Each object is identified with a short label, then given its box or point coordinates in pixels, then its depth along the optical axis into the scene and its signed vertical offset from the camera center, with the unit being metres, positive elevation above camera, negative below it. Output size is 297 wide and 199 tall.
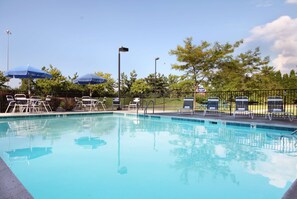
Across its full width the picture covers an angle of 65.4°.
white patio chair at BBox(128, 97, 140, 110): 14.07 -0.37
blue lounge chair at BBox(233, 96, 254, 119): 8.69 -0.17
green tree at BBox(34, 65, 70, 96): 16.75 +1.18
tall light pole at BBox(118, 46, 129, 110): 12.19 +2.66
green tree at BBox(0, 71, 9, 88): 18.41 +1.50
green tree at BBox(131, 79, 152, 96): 23.19 +1.24
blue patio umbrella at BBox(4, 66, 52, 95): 9.84 +1.16
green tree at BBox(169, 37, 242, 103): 14.72 +2.68
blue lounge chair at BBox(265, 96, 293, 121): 7.81 -0.19
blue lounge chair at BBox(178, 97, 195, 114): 10.13 -0.16
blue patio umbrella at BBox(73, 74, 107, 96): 12.00 +1.05
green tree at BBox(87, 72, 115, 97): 18.70 +0.98
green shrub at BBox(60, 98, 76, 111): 11.99 -0.24
